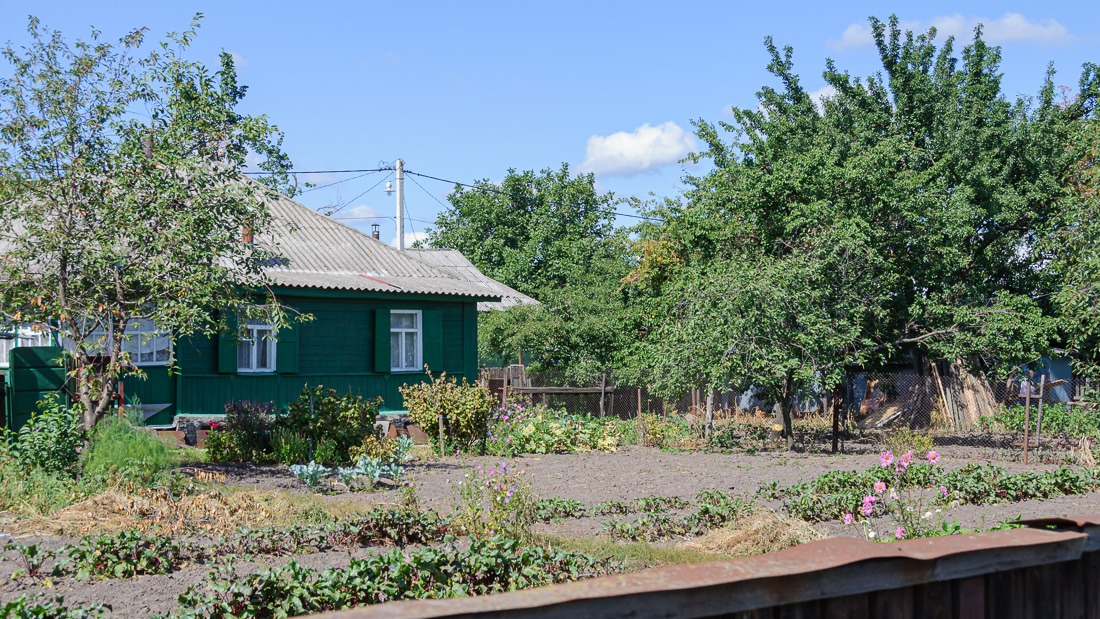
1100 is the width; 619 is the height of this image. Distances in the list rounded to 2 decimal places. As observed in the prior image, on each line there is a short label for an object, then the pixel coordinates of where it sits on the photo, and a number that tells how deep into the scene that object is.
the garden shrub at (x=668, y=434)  16.88
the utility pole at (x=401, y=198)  32.05
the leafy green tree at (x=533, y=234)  30.05
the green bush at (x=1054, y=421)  18.50
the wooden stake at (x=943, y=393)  21.98
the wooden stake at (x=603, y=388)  21.14
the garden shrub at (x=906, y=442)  15.55
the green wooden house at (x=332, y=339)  16.64
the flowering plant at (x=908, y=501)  6.29
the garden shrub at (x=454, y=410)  14.84
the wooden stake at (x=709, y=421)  17.42
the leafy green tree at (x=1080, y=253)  15.63
